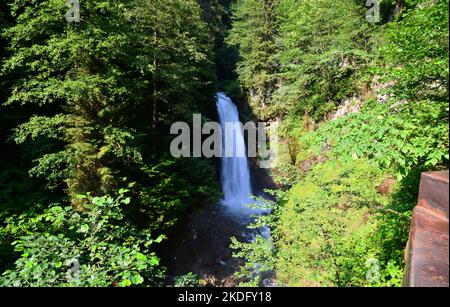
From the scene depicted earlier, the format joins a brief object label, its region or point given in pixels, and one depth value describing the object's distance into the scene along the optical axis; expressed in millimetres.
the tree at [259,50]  21812
